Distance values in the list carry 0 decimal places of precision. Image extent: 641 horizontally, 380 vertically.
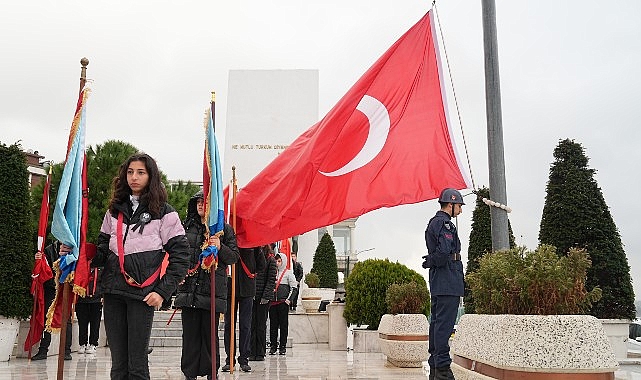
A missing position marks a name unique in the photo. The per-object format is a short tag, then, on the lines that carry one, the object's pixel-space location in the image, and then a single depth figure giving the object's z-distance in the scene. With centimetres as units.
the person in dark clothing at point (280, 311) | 1224
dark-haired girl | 451
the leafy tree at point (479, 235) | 1165
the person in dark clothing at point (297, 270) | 1833
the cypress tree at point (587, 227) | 917
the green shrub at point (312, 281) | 3141
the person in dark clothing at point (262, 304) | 1016
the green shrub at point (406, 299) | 980
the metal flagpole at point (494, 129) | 563
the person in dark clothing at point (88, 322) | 1079
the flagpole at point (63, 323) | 431
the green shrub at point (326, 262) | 3867
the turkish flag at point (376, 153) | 748
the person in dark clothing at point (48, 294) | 1027
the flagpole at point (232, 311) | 800
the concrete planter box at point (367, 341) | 1198
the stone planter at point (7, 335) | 967
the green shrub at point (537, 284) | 405
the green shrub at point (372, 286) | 1213
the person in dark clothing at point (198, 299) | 680
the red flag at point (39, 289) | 980
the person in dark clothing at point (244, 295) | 893
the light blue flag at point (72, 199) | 446
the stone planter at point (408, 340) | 919
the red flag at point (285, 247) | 1815
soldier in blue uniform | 662
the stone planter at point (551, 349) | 356
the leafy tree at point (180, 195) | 3388
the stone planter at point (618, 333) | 870
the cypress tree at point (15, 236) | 975
